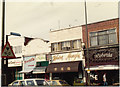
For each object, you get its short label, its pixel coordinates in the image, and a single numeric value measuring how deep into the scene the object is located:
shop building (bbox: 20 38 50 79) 36.16
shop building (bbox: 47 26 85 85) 31.90
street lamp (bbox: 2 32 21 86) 9.86
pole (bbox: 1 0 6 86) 9.89
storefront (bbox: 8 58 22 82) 40.50
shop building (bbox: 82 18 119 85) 28.66
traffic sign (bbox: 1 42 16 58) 9.81
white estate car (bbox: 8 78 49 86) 14.33
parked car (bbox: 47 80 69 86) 20.23
